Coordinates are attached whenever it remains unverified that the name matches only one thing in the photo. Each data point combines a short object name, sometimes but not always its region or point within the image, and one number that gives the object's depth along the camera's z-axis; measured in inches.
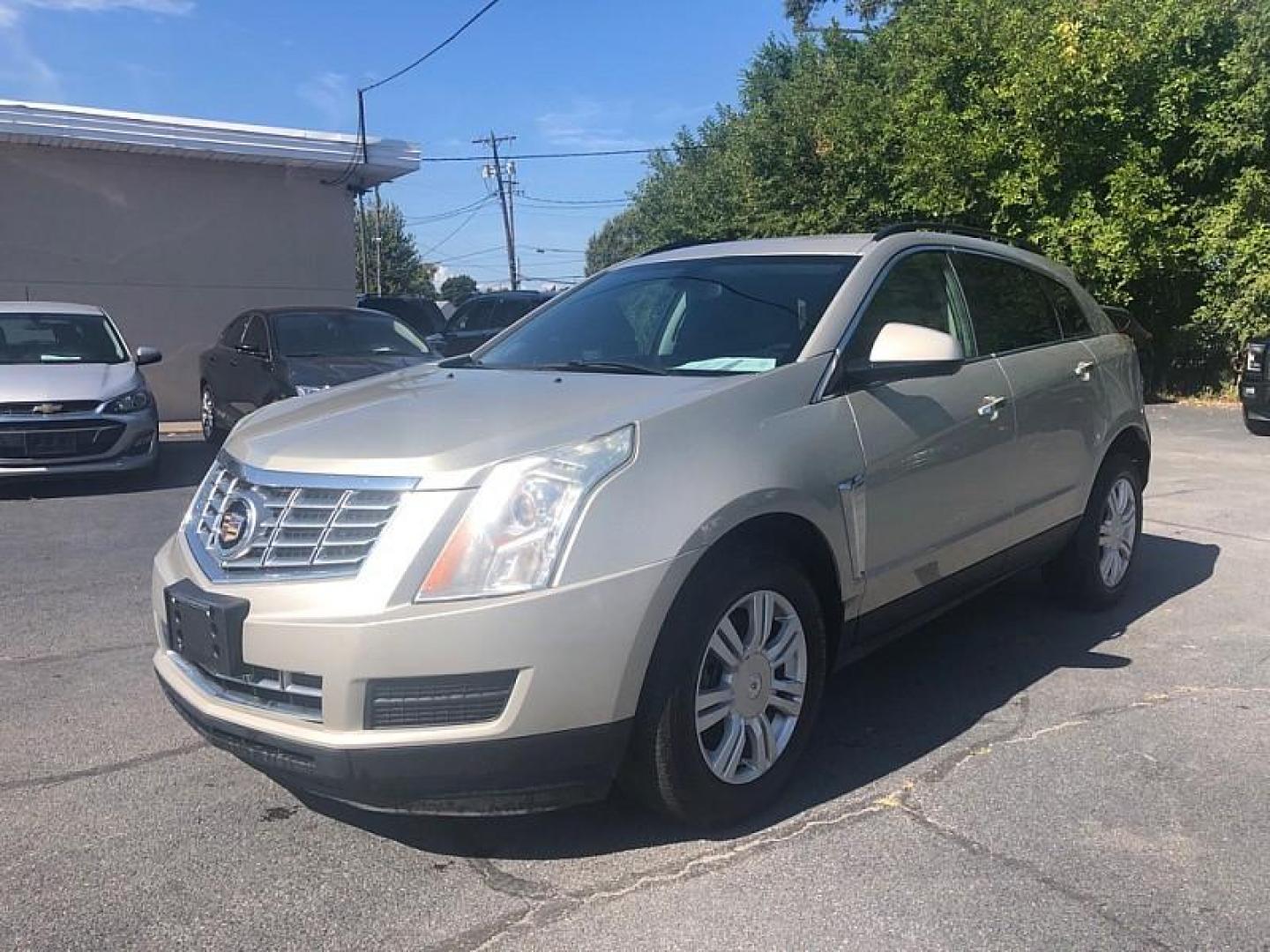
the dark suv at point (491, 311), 722.2
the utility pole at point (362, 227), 2020.2
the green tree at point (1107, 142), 614.5
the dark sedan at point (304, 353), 397.4
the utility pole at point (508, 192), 1958.3
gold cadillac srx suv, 110.9
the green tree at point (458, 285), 3768.9
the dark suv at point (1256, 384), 501.0
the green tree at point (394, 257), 2945.4
